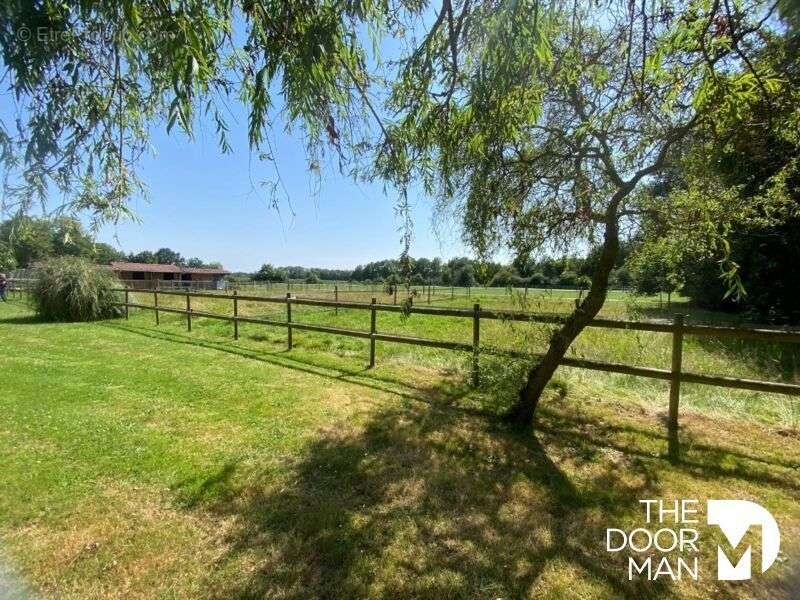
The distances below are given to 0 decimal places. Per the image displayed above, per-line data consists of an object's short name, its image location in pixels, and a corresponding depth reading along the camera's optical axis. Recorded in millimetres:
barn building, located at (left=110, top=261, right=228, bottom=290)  43656
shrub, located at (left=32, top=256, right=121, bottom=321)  12320
